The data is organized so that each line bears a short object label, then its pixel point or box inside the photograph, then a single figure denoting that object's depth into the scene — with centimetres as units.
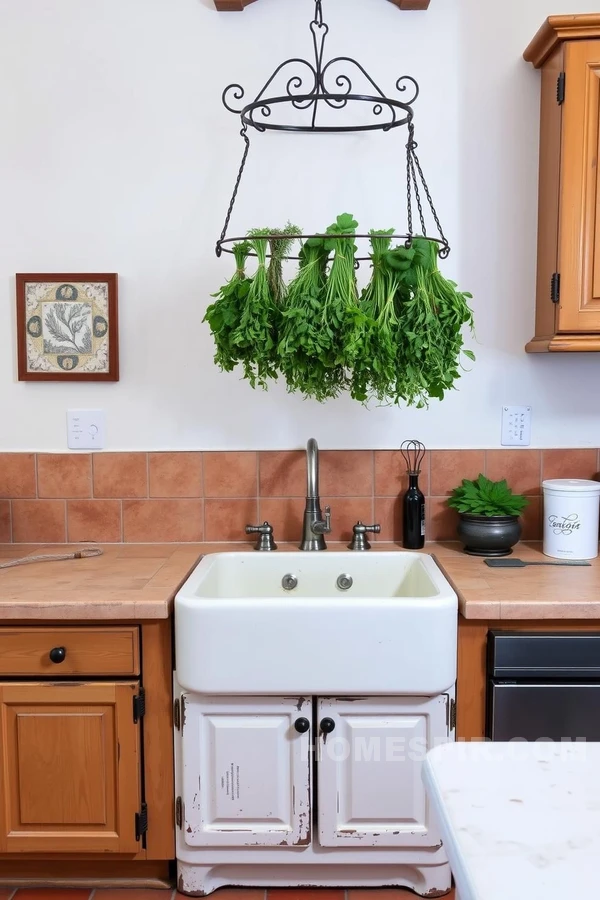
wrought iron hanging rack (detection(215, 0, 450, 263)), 228
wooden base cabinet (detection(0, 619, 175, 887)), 185
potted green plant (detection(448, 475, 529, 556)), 217
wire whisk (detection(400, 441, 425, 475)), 238
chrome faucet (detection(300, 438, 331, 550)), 223
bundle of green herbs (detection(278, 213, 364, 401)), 177
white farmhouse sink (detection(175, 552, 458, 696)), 177
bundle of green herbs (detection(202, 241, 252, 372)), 187
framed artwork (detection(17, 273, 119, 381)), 234
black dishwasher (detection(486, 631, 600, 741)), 180
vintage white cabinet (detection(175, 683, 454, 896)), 183
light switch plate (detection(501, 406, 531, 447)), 237
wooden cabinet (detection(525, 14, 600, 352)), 201
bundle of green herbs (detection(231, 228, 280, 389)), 183
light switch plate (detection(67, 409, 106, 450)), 238
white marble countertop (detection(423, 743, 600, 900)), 73
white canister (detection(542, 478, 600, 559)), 214
